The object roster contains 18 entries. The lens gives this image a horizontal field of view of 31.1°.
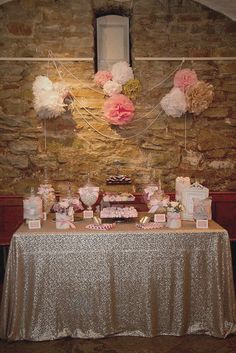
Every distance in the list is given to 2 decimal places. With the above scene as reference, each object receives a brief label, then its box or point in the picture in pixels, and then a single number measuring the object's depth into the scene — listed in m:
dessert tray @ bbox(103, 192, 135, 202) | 3.19
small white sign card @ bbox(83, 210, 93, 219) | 3.21
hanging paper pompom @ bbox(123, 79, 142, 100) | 4.13
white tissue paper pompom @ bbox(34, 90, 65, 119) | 3.97
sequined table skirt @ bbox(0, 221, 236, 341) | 2.77
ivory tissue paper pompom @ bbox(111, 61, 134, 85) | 4.08
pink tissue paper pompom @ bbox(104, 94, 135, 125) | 4.07
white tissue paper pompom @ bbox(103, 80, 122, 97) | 4.07
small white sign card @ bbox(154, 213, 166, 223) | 3.03
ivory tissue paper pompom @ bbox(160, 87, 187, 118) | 4.07
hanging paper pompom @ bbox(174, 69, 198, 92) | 4.09
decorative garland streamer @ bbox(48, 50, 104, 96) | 4.19
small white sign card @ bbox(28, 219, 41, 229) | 2.90
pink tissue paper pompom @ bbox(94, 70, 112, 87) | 4.12
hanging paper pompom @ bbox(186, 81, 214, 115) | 4.05
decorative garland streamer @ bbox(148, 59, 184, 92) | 4.25
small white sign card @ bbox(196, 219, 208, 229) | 2.89
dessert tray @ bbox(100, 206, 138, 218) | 3.04
